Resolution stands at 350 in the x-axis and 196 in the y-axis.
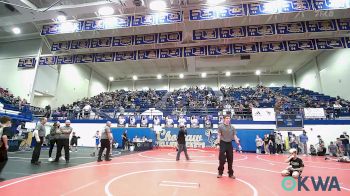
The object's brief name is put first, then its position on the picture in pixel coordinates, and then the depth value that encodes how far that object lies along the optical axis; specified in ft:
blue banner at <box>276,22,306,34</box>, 53.67
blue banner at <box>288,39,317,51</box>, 54.44
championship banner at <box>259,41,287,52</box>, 56.13
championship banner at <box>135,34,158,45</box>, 61.67
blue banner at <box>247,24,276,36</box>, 54.70
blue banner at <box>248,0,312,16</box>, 46.16
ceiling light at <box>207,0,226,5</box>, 49.66
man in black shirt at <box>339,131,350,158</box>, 44.05
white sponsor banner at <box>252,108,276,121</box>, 58.45
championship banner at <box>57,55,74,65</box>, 65.33
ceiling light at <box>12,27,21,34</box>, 71.61
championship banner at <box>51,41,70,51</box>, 64.75
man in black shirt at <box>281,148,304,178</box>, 20.56
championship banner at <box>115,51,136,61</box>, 63.57
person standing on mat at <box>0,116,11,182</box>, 16.33
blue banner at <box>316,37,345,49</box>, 51.29
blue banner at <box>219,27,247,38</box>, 57.62
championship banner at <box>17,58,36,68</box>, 74.23
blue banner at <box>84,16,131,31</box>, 54.44
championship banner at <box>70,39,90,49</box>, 64.85
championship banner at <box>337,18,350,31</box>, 51.11
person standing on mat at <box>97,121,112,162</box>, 29.49
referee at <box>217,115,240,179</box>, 19.45
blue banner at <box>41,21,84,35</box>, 57.72
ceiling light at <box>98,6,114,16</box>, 50.95
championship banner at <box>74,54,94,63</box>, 64.90
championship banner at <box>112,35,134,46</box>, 64.08
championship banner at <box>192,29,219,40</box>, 56.91
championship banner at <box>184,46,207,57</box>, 60.90
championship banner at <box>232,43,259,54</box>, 58.92
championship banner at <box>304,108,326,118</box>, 56.90
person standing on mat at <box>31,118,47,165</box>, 24.57
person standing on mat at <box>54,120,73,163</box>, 27.81
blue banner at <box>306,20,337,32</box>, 52.03
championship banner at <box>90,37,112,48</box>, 63.57
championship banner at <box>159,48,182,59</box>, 61.62
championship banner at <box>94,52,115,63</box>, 64.86
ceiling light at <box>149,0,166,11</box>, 50.61
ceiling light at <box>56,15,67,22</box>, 53.89
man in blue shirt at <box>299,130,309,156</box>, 50.21
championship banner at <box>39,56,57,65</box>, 66.95
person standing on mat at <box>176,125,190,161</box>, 31.91
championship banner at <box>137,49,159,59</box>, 62.85
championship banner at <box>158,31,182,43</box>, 60.54
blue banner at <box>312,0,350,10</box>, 44.45
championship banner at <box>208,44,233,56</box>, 60.29
